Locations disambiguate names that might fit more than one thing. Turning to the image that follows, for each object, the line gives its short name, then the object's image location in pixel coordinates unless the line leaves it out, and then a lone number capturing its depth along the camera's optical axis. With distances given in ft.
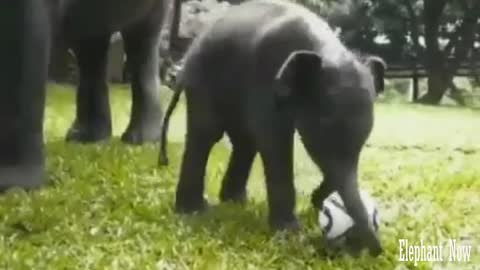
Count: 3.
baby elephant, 17.06
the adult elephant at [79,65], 19.96
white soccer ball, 17.10
